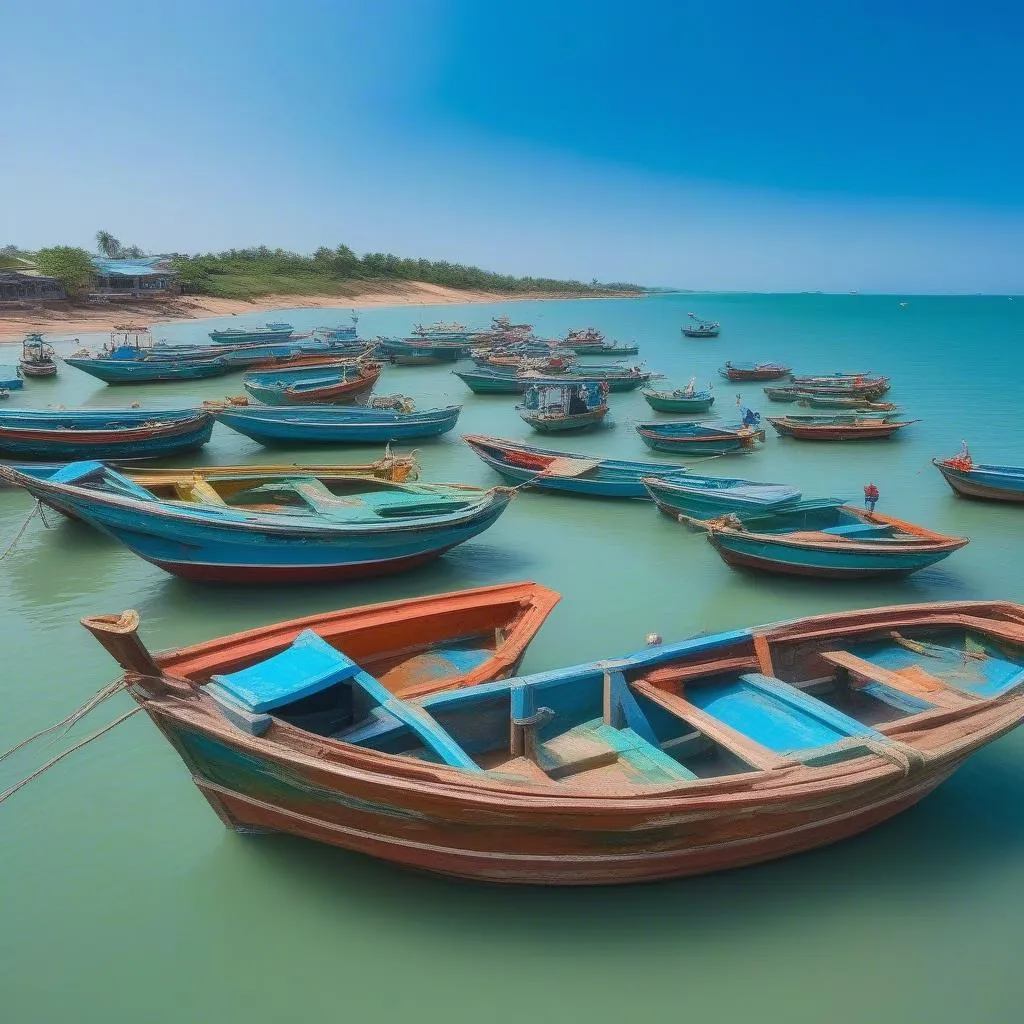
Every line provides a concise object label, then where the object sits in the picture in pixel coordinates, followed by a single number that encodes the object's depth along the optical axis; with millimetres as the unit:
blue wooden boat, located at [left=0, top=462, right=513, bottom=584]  10828
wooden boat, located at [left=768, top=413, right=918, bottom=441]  23812
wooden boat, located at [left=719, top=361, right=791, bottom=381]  39906
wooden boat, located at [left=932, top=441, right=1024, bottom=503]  16250
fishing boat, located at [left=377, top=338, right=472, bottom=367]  45656
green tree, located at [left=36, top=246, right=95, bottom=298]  54281
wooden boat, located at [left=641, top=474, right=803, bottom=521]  13180
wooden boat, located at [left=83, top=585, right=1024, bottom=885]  5355
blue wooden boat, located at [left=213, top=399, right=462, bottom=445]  20719
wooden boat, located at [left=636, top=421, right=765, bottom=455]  21656
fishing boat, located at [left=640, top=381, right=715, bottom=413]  28578
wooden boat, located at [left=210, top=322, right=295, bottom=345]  43094
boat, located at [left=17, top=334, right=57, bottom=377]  35625
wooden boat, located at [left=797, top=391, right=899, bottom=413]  27392
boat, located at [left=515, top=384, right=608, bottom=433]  24208
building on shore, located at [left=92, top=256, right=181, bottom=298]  61281
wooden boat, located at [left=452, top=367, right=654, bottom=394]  33125
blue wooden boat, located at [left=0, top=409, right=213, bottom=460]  17906
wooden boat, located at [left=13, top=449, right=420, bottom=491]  13172
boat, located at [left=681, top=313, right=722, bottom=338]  69000
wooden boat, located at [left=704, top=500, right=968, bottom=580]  11602
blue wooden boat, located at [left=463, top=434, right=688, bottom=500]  16859
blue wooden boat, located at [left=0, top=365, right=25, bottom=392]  30909
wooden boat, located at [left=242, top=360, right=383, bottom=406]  25938
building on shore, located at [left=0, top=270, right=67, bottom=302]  53125
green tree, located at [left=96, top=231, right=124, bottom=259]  90938
